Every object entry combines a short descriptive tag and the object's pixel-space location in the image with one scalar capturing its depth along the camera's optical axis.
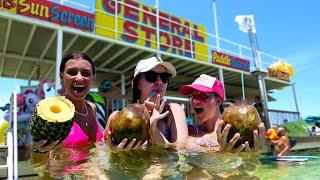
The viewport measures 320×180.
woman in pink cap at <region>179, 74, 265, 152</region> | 2.42
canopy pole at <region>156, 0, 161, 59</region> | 8.93
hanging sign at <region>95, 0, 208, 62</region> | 8.24
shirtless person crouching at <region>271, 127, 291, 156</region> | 6.63
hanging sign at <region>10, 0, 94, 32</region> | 6.76
